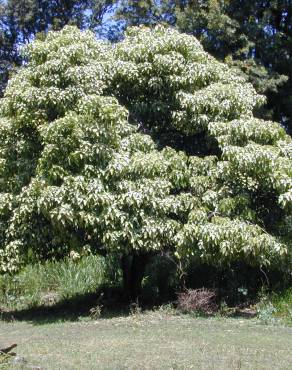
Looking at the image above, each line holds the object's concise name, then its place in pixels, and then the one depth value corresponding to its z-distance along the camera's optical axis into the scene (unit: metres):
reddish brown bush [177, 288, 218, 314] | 12.38
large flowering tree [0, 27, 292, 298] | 10.77
